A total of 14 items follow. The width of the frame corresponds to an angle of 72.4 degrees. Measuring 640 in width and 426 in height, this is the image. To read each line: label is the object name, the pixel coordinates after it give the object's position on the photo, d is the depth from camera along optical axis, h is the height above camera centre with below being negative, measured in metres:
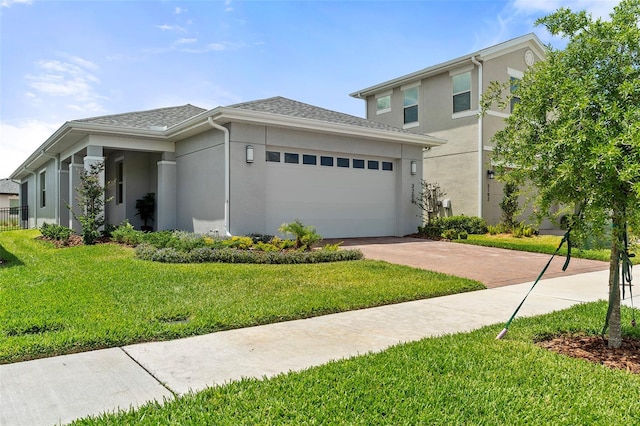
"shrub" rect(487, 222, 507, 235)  15.35 -0.75
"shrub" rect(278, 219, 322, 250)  10.32 -0.65
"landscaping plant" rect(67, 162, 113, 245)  11.91 +0.22
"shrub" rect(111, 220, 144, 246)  11.48 -0.71
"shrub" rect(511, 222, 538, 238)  14.90 -0.83
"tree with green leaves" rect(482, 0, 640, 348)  3.42 +0.66
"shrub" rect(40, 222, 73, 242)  12.37 -0.69
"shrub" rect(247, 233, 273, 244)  11.16 -0.76
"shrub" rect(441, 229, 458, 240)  14.41 -0.89
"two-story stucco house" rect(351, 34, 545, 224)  16.36 +3.66
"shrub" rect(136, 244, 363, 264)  8.88 -0.98
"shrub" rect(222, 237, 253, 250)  10.10 -0.79
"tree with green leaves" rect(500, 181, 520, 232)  15.41 -0.05
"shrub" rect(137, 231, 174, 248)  10.42 -0.73
